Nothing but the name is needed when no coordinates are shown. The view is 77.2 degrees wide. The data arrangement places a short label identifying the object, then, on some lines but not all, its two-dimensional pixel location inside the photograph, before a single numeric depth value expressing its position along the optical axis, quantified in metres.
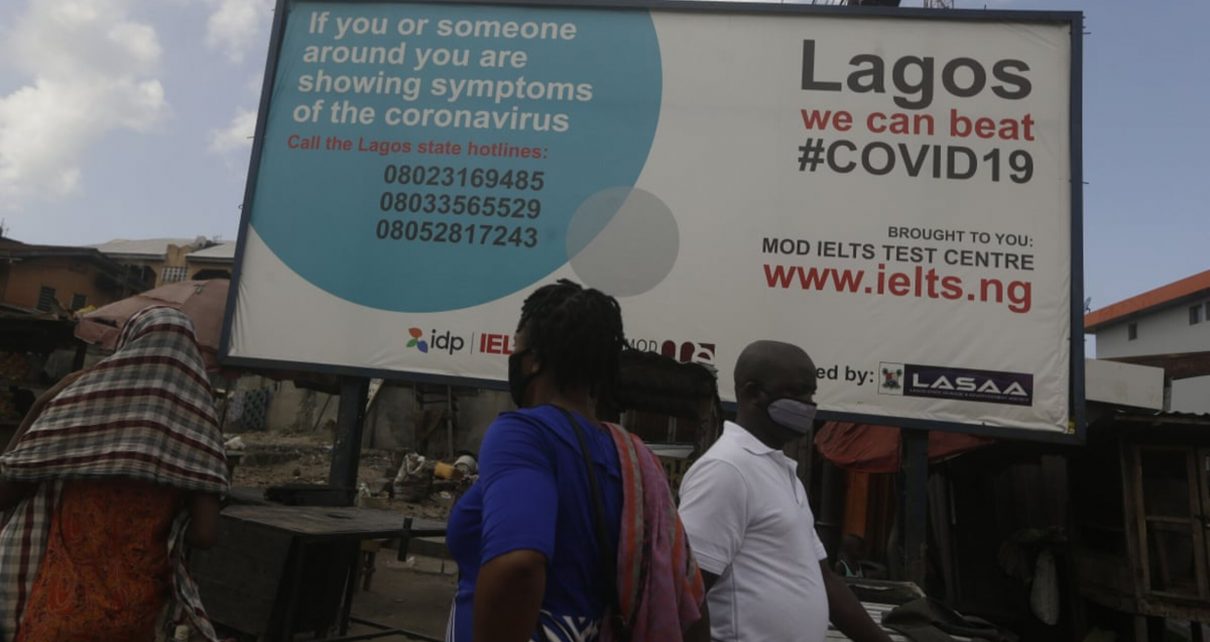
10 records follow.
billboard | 4.81
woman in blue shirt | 1.24
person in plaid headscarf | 2.10
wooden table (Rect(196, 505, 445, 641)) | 3.52
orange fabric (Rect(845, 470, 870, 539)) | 9.17
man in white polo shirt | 1.80
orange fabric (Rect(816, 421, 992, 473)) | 6.83
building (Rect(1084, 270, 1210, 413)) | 19.91
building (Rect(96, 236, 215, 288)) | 29.91
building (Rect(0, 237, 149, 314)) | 24.81
